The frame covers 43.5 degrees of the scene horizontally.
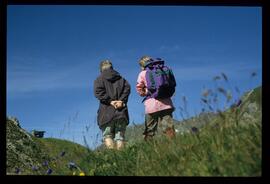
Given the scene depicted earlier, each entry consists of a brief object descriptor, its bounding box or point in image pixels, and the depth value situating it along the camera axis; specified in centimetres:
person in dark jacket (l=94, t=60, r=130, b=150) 539
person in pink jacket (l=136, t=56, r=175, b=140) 523
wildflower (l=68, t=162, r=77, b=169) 447
